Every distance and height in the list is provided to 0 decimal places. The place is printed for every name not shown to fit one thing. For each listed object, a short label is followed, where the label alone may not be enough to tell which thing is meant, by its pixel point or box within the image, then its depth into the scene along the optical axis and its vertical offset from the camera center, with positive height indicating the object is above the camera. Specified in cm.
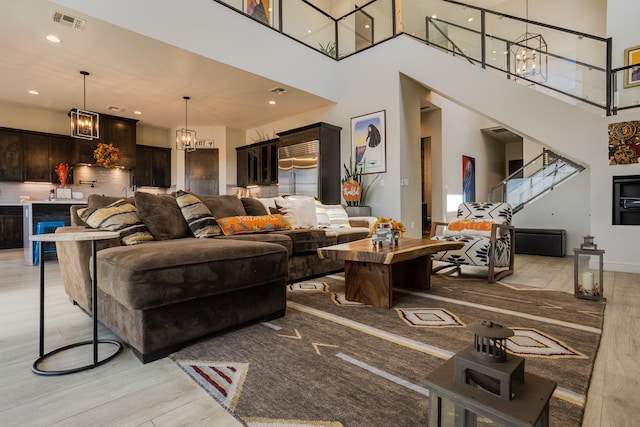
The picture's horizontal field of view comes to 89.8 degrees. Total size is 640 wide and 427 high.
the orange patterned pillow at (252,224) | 317 -16
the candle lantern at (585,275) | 267 -56
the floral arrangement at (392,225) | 281 -15
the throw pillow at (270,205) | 393 +4
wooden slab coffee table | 237 -41
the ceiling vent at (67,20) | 336 +202
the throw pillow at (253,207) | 375 +2
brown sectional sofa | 158 -42
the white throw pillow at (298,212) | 394 -4
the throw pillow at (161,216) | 259 -6
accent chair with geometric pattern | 340 -33
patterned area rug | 123 -76
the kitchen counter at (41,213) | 473 -7
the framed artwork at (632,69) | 398 +173
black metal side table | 149 -50
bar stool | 461 -31
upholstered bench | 522 -55
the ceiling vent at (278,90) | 551 +207
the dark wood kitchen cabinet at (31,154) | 628 +111
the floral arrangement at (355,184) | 541 +43
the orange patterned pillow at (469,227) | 382 -23
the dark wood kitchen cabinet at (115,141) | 679 +149
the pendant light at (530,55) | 501 +250
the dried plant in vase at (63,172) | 614 +73
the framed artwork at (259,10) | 484 +308
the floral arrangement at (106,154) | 674 +114
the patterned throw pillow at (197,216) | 293 -7
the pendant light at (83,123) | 491 +132
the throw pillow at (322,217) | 431 -11
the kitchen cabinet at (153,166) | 792 +107
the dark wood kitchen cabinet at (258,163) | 738 +109
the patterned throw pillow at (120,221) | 237 -9
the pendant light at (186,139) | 610 +132
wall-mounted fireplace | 393 +11
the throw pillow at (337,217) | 445 -12
